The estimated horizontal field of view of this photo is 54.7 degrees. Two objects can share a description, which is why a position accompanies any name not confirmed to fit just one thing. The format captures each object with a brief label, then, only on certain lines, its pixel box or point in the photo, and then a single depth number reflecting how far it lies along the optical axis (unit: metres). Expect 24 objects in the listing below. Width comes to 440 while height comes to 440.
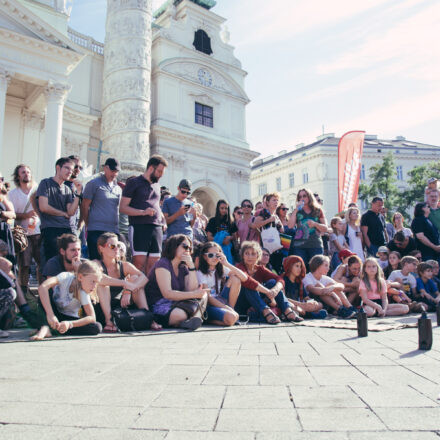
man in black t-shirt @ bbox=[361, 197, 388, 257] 8.80
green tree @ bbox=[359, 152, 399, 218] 37.22
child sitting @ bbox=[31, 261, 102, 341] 4.62
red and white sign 16.80
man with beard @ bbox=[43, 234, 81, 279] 5.10
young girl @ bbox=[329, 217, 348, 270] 8.86
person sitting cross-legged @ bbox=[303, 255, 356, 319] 6.87
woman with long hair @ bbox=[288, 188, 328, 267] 7.66
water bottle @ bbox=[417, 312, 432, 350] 3.55
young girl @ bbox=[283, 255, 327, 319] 6.64
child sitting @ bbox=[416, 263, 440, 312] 7.62
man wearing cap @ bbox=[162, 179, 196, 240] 6.99
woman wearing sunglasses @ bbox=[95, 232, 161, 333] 5.33
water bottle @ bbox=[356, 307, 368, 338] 4.39
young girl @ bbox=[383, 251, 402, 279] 8.41
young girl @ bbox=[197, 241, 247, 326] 5.79
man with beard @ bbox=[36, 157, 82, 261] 5.82
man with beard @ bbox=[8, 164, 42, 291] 6.75
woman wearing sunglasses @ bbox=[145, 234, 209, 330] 5.39
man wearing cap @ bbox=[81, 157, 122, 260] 6.05
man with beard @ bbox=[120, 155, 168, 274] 6.08
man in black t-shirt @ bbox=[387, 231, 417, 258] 8.59
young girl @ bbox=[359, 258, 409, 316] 6.98
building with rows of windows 46.59
